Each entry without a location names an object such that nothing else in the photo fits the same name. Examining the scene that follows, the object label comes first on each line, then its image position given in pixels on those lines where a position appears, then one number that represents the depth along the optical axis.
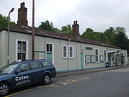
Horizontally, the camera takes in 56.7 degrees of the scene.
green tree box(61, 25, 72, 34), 43.48
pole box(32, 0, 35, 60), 10.68
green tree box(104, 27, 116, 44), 44.28
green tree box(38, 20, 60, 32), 32.40
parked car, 6.39
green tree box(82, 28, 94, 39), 43.02
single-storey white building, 10.67
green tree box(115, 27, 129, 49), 32.36
